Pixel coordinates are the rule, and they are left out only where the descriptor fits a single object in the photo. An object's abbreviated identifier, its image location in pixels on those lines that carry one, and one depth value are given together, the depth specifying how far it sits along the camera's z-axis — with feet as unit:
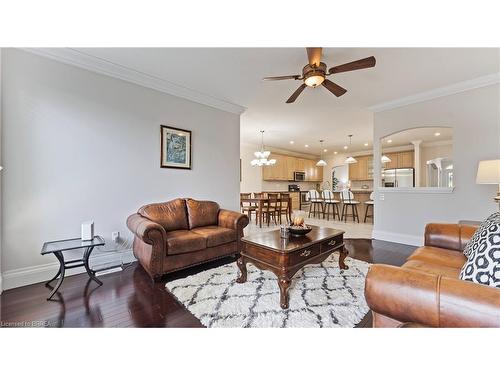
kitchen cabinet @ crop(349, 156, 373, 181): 28.45
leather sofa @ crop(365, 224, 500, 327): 2.69
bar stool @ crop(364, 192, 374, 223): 20.07
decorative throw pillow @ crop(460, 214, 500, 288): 3.28
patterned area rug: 5.31
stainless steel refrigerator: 24.35
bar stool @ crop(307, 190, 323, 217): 23.66
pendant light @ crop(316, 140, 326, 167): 24.22
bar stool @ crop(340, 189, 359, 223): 20.88
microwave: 29.04
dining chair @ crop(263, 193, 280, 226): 19.24
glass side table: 6.62
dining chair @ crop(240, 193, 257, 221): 19.79
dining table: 18.48
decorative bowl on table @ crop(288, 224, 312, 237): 7.36
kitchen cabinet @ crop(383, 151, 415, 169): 24.67
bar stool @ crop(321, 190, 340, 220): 22.22
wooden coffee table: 5.93
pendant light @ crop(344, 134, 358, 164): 23.05
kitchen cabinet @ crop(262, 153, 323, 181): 26.07
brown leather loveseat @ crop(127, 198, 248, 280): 7.67
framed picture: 11.02
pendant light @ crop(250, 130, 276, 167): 20.68
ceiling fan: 6.98
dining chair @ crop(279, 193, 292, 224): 20.12
